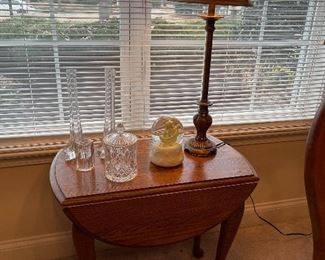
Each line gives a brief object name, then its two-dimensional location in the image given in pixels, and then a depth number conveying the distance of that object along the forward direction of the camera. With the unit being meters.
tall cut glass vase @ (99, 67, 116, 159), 1.27
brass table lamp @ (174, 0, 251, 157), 1.22
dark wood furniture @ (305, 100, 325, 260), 0.65
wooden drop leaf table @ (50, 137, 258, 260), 1.11
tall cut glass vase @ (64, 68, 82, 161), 1.29
